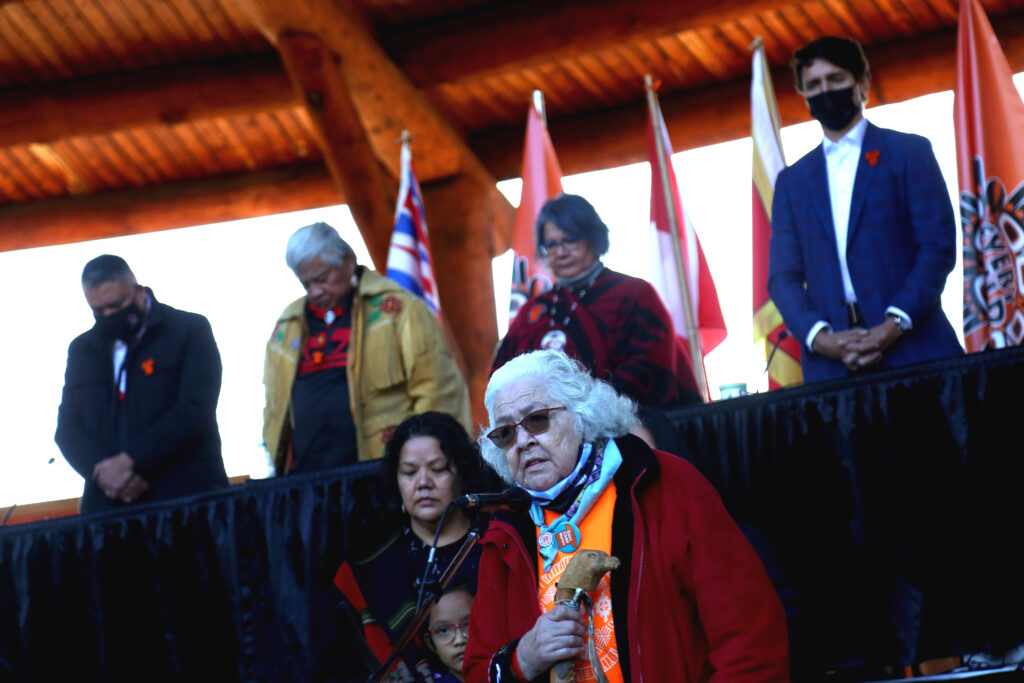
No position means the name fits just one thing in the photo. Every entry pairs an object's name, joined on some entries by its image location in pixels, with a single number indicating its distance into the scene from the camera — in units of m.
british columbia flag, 11.95
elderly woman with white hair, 4.08
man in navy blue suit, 6.70
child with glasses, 5.72
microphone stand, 4.44
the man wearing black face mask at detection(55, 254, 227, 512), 7.59
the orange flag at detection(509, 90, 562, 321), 11.93
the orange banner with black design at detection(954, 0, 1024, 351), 8.46
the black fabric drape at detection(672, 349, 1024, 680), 5.79
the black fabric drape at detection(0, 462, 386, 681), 6.76
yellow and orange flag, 9.62
